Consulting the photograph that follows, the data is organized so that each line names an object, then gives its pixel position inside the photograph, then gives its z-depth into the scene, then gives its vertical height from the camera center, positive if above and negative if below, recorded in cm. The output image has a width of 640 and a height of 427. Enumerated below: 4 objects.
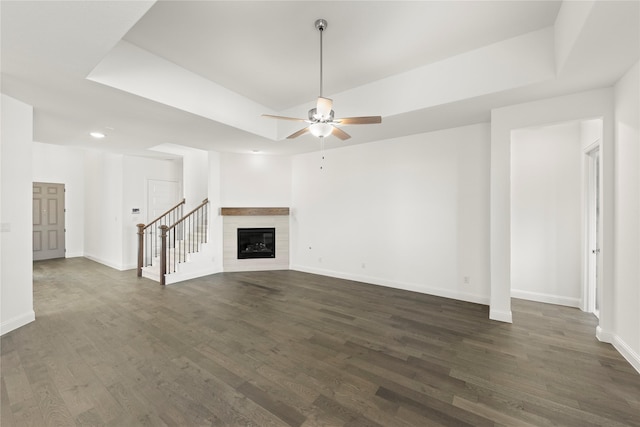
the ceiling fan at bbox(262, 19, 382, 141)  256 +100
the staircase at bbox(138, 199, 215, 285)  521 -95
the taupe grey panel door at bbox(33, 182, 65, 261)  714 -26
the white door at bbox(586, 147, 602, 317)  364 -21
